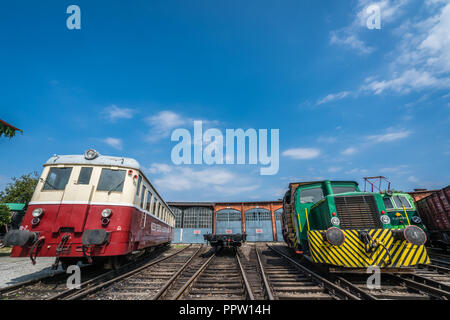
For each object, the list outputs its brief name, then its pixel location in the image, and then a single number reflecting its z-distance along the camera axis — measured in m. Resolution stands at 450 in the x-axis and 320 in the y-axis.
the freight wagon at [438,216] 8.81
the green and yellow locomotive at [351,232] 4.10
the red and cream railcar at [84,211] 4.26
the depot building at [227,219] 21.88
